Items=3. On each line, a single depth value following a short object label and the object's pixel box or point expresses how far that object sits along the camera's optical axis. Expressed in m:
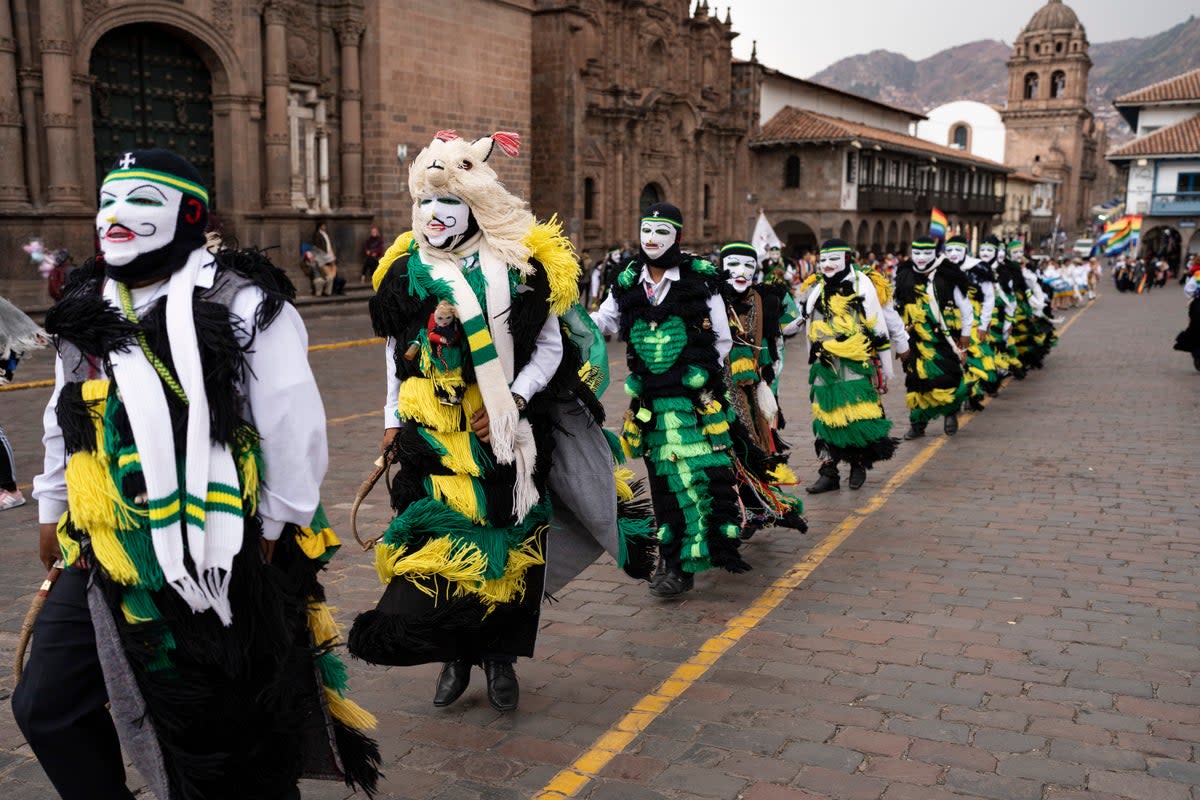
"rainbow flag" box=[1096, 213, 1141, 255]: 34.59
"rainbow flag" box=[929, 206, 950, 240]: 13.56
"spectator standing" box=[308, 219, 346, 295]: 25.70
